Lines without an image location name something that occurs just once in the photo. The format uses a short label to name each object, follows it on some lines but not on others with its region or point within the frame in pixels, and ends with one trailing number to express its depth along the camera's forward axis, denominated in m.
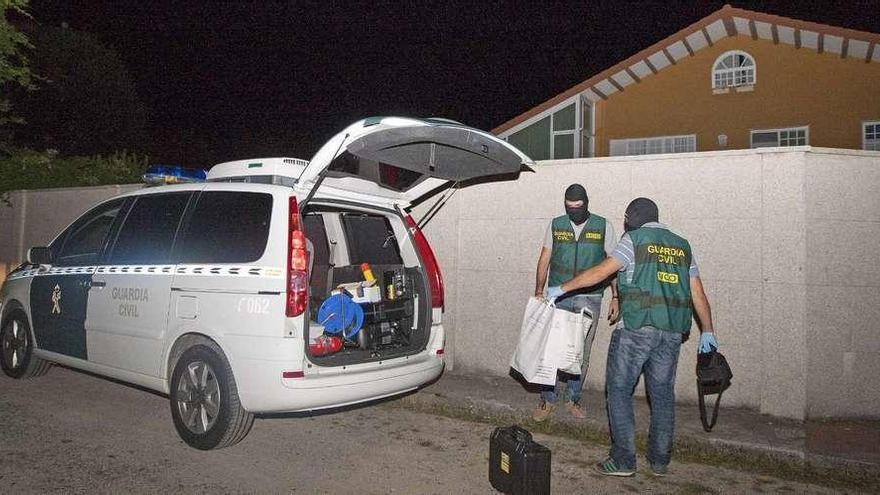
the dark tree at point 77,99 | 24.67
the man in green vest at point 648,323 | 4.21
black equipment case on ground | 3.84
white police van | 4.32
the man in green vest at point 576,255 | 5.45
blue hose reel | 4.73
